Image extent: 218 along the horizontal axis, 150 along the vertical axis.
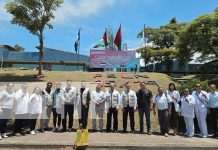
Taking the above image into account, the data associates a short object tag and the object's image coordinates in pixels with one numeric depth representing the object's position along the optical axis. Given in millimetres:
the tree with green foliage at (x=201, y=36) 14348
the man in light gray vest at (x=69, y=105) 5226
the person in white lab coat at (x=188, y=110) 5197
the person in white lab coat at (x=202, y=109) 5175
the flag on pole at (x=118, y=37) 15826
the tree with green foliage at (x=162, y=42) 23884
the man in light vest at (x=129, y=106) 5260
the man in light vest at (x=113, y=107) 5270
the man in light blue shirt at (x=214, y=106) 5140
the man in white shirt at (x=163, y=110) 5226
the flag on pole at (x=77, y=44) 18137
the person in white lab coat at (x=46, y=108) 5270
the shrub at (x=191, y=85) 5867
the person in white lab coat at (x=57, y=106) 5241
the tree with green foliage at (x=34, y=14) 11673
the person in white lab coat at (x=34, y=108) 5107
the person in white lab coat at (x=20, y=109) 4960
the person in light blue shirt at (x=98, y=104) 5283
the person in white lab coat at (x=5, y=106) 4787
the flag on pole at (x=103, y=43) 16167
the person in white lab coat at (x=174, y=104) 5311
